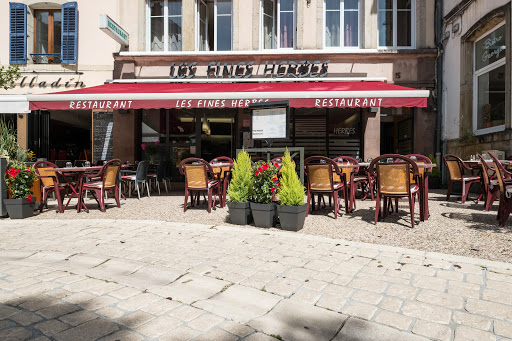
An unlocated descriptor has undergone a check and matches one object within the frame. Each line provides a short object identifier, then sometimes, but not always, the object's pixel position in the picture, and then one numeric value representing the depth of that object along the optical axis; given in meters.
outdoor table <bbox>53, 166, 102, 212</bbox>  6.23
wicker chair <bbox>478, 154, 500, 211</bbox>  5.62
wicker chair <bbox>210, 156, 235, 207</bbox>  6.54
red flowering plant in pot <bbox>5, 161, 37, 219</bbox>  5.84
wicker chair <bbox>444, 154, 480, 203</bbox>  6.89
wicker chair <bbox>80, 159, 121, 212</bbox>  6.34
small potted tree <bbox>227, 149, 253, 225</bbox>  4.87
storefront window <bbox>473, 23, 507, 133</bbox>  8.28
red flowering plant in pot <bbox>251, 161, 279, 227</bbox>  4.68
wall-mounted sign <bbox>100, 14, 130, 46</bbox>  9.19
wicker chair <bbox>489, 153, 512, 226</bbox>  4.58
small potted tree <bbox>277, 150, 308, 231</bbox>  4.45
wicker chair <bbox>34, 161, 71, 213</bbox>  6.34
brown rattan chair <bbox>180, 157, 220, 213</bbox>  5.98
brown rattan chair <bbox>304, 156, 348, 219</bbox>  5.30
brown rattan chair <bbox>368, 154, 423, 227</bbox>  4.74
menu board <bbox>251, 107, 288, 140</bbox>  4.93
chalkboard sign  11.30
